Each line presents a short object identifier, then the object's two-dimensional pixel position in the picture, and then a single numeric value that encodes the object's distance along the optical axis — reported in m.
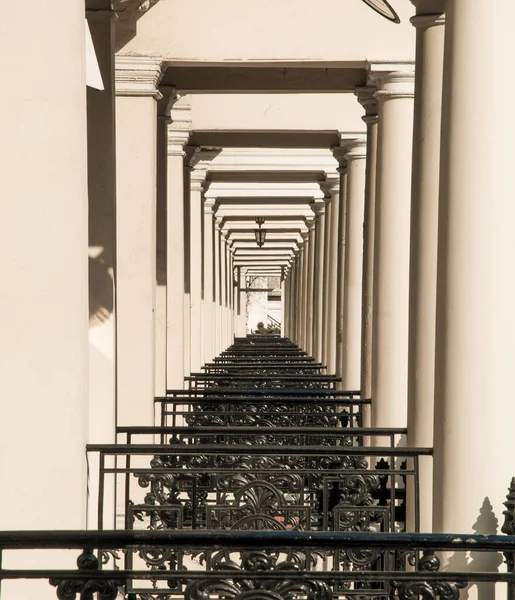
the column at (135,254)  13.05
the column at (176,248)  17.62
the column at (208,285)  28.34
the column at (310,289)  32.72
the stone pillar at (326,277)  25.94
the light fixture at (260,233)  31.81
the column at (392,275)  13.62
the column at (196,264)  23.41
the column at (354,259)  19.66
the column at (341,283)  20.97
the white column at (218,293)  34.03
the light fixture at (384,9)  12.88
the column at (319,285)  27.83
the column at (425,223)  9.75
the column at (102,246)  10.82
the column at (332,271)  24.72
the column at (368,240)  14.97
